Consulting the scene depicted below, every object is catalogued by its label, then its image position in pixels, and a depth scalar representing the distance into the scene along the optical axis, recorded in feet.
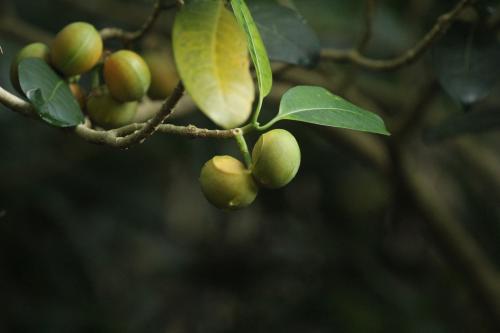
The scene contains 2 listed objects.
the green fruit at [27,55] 3.84
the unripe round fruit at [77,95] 3.90
